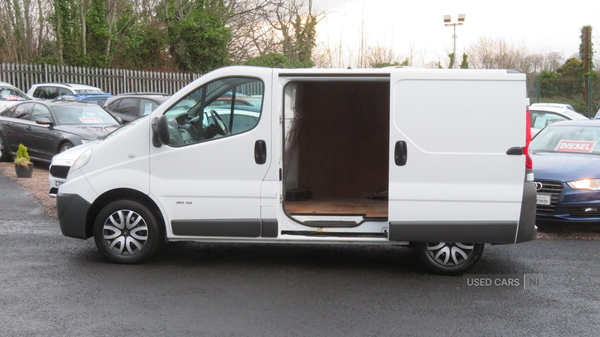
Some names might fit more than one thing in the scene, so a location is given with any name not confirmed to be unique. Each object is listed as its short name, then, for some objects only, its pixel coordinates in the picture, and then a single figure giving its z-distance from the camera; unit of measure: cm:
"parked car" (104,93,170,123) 1727
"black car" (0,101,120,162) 1382
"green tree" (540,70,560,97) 3334
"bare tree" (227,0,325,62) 3578
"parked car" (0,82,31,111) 2134
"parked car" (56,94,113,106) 2114
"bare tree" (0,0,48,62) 3203
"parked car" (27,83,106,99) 2403
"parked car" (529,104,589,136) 1641
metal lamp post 2594
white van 634
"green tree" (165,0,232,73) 3338
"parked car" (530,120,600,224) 887
